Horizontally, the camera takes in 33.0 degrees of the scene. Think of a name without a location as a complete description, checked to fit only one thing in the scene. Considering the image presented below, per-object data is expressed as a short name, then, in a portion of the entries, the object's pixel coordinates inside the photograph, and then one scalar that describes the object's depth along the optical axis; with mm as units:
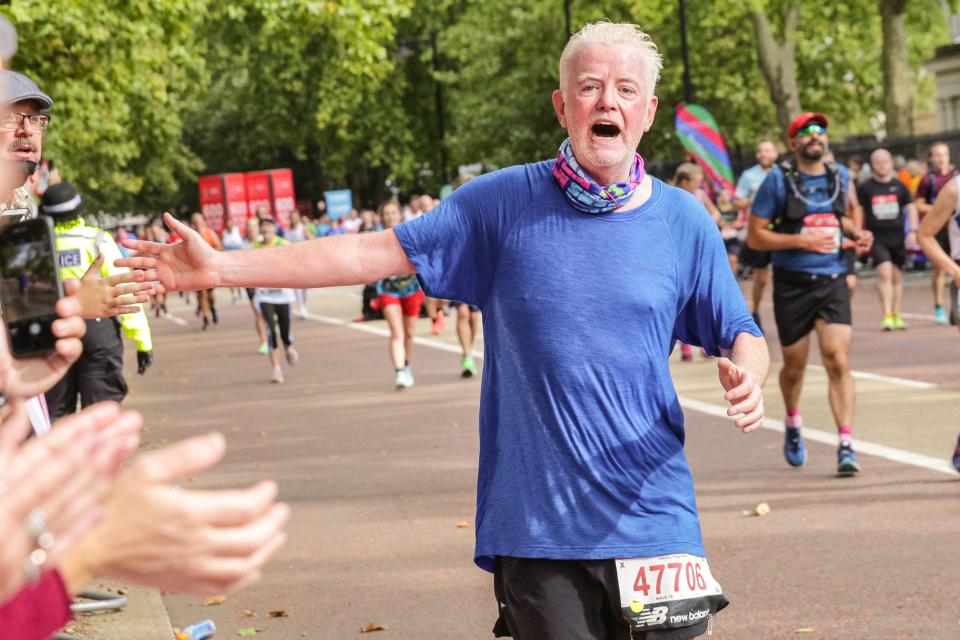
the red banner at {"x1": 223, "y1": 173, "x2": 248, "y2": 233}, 61562
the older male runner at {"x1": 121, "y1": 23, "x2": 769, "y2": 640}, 3750
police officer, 8312
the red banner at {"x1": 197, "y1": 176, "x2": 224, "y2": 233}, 62531
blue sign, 56469
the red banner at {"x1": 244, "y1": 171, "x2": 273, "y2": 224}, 61344
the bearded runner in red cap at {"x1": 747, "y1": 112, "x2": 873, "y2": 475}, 9219
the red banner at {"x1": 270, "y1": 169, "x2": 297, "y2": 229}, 61344
